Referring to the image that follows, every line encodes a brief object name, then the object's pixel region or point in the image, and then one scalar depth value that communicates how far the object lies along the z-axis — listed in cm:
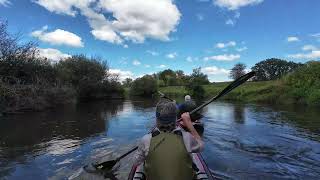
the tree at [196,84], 2848
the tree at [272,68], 4310
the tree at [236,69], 3875
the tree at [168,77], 4414
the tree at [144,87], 3296
